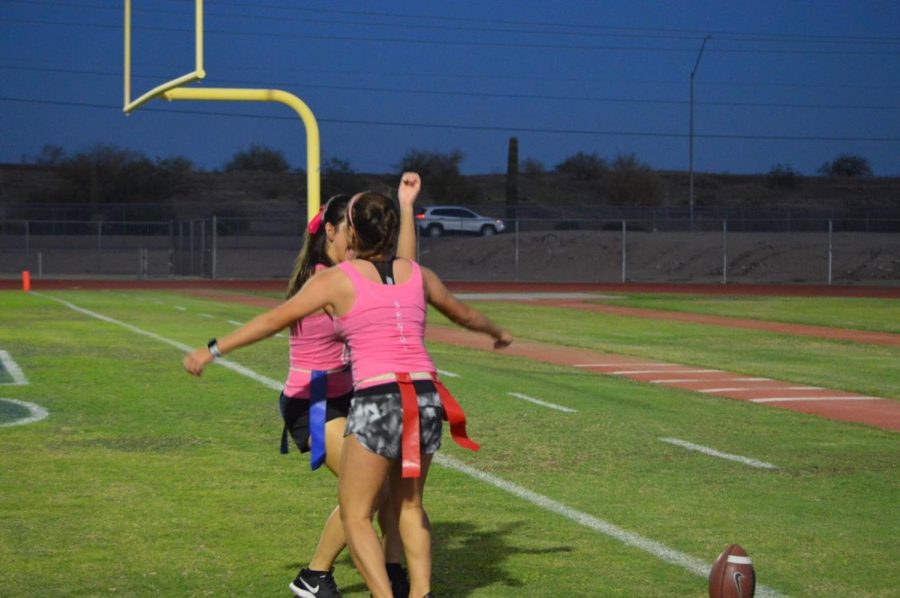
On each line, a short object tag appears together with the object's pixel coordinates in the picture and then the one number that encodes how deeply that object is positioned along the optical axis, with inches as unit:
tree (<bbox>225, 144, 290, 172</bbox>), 4399.6
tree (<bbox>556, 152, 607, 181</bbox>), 4431.6
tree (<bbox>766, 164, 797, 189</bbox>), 4399.6
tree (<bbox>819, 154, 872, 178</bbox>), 4500.5
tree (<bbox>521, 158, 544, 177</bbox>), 4399.6
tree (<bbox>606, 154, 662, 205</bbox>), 3908.5
